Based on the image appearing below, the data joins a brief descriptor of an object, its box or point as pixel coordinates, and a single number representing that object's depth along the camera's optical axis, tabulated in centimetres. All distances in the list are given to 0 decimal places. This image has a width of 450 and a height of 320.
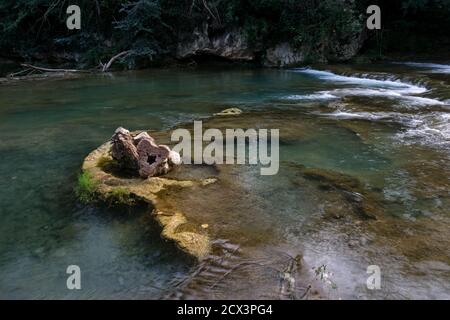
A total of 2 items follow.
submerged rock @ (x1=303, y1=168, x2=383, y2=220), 425
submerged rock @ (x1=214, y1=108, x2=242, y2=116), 903
